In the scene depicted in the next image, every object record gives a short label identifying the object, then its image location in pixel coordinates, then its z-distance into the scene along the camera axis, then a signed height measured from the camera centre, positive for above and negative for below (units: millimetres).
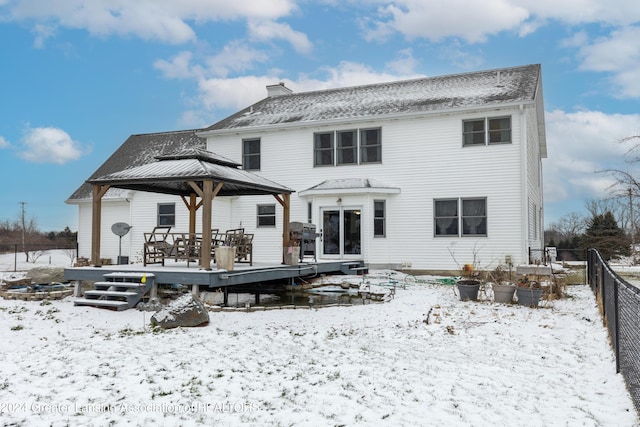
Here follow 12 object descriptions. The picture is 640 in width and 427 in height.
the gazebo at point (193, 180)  11055 +1468
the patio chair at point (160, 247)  12305 -136
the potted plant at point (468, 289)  10883 -1045
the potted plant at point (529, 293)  10008 -1044
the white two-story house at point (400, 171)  16328 +2410
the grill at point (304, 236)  14297 +142
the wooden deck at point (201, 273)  10469 -699
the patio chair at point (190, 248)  12088 -153
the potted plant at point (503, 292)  10430 -1066
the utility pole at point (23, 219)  38881 +1929
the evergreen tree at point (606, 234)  25745 +314
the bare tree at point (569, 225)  42719 +1232
